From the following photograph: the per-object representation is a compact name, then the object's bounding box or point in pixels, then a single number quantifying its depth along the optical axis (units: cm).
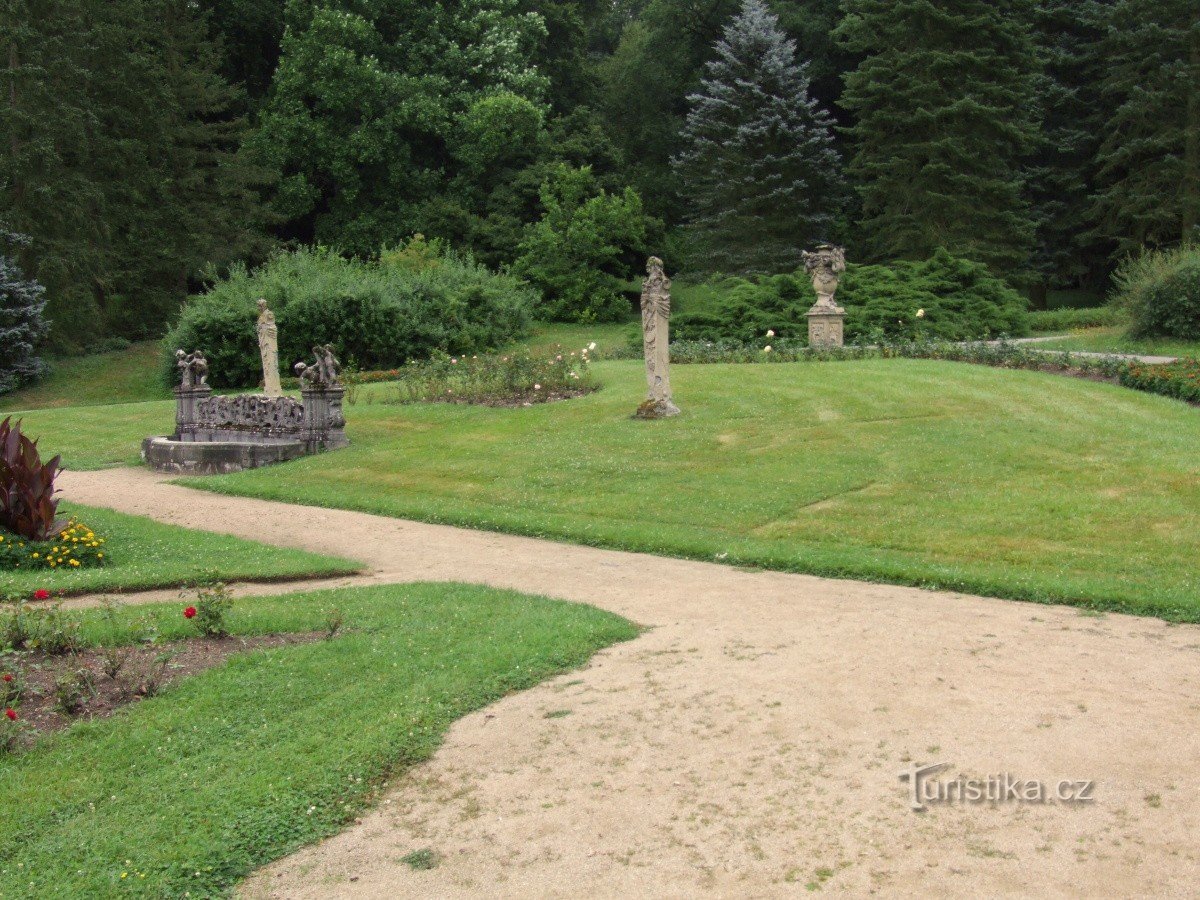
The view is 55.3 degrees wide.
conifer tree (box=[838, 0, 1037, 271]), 3881
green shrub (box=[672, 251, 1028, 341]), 2856
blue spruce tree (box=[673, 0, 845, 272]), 4097
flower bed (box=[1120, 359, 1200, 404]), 1922
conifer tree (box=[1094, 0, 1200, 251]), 3928
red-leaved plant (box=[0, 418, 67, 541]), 1217
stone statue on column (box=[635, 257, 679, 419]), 1795
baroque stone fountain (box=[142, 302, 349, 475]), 1953
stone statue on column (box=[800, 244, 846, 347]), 2723
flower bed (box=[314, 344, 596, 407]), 2191
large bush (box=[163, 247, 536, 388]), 3175
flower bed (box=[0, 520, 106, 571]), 1184
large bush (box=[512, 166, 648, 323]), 4156
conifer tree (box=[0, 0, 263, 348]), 3628
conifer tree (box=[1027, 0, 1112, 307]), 4259
